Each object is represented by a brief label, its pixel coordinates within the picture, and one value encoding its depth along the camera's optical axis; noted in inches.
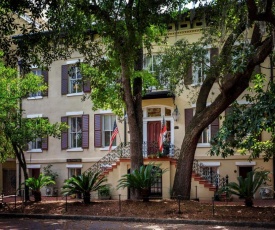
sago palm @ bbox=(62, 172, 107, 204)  505.9
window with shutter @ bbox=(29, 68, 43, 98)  796.5
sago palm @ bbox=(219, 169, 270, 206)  450.4
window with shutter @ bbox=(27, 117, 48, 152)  782.1
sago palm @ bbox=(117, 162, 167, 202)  479.1
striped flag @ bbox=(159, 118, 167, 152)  643.3
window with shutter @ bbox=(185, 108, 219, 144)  669.5
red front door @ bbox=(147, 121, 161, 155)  707.9
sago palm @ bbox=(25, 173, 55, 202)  564.6
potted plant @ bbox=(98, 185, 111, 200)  661.8
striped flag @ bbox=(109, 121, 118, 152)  655.3
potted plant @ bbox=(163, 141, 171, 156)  664.6
